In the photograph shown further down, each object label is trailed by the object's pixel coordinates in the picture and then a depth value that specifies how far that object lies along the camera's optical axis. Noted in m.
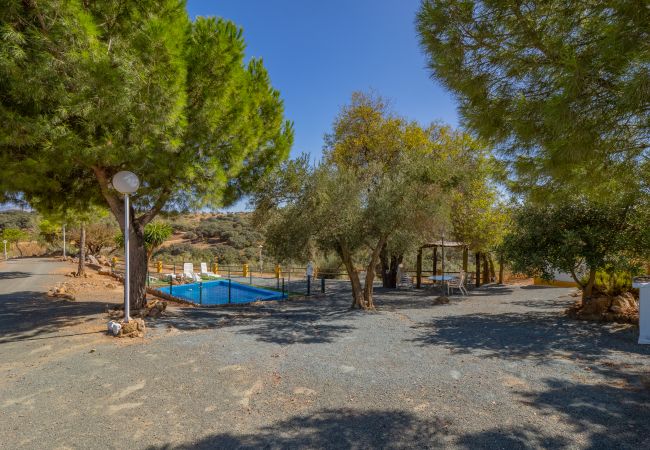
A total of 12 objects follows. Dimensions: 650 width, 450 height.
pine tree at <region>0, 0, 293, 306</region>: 5.42
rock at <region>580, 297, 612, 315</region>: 8.63
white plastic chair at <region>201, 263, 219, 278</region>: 20.25
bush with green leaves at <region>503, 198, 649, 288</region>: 7.89
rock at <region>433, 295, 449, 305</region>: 11.62
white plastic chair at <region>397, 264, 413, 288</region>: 17.09
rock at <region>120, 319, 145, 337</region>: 6.48
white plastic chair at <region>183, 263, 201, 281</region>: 18.21
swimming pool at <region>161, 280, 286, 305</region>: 15.44
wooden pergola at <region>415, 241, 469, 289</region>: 15.12
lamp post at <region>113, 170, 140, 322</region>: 6.43
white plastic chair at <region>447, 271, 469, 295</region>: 13.71
